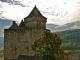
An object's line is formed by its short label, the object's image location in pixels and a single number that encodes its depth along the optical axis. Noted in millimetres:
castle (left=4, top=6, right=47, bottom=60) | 48781
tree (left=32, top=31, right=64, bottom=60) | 31156
